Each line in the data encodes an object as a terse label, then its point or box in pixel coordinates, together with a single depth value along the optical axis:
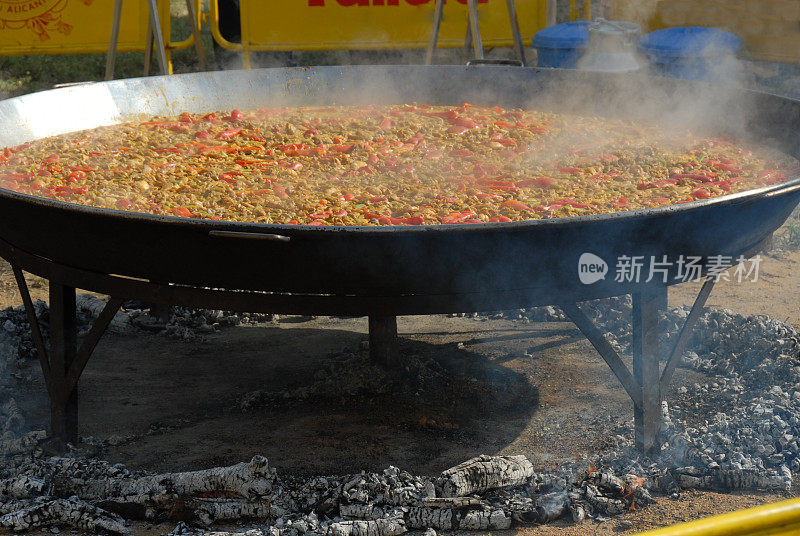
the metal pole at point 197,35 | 7.56
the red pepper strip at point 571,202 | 3.22
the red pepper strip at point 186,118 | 4.72
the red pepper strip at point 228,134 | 4.36
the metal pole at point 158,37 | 6.74
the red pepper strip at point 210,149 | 4.05
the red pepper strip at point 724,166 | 3.73
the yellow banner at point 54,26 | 9.34
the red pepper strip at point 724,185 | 3.47
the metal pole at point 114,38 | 6.79
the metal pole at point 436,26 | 6.98
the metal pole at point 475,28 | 6.70
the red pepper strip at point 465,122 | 4.59
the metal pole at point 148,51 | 7.03
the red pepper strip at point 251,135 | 4.34
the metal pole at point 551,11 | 9.05
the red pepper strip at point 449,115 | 4.79
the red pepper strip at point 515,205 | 3.21
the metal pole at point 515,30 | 6.63
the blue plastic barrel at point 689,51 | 8.23
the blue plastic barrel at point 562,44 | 8.15
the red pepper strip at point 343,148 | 4.12
